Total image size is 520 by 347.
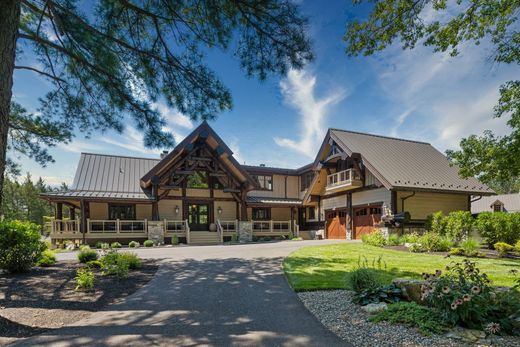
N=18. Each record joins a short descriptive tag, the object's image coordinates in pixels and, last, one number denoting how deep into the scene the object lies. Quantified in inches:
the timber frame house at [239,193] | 669.9
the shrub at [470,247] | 382.0
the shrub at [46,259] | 352.9
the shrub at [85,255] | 384.8
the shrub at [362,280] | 202.7
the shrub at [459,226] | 487.8
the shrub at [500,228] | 462.0
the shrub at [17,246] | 306.2
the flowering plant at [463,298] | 147.5
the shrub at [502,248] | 393.3
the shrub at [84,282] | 241.1
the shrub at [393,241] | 519.8
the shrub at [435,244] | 431.2
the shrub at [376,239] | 530.6
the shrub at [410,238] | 478.3
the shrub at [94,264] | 335.7
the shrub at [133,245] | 649.0
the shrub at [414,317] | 148.9
